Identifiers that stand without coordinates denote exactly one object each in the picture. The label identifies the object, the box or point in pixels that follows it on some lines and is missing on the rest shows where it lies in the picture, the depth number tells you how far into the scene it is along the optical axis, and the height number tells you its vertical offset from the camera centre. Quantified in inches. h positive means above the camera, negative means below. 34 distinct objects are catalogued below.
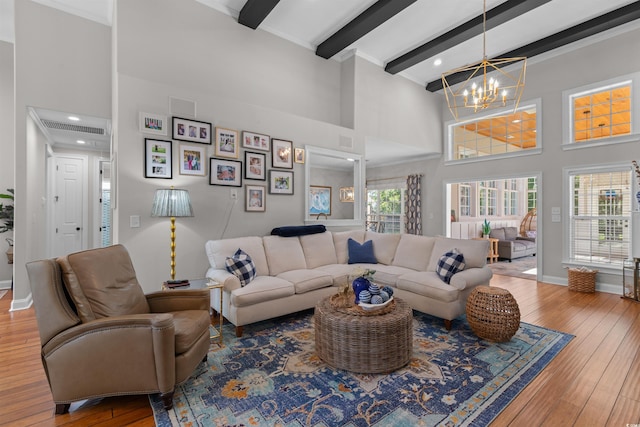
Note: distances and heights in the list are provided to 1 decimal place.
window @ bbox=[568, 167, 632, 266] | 185.8 -1.4
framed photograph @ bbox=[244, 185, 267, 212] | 166.6 +7.9
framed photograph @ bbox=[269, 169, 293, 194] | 175.8 +18.3
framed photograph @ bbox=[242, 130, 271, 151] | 165.2 +40.5
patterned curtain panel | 297.1 +6.8
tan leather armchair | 70.1 -32.1
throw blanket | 166.2 -10.6
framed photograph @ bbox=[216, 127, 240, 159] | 156.0 +36.8
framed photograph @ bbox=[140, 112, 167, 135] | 135.6 +40.9
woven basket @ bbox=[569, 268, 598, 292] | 182.9 -41.6
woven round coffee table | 89.6 -39.8
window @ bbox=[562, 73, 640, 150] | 179.2 +66.1
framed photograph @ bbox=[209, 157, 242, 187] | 154.5 +21.2
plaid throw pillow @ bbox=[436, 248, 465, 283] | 134.0 -23.9
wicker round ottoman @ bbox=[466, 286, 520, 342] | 109.3 -38.2
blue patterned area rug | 71.9 -49.5
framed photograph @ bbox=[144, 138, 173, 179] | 136.3 +24.7
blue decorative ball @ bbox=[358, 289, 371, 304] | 97.3 -27.9
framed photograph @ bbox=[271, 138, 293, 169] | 176.1 +35.3
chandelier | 227.1 +111.0
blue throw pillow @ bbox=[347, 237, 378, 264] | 176.4 -24.4
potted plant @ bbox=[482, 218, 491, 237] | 327.6 -17.8
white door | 217.2 +4.2
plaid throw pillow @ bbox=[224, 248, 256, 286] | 127.9 -24.5
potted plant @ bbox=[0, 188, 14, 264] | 178.7 -3.5
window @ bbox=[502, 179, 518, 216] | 381.4 +21.1
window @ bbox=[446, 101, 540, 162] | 234.5 +68.1
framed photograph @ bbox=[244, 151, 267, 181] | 166.1 +26.4
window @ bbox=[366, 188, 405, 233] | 339.3 +3.0
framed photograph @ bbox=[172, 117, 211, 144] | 143.9 +40.4
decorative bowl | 95.5 -30.3
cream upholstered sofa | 122.4 -30.2
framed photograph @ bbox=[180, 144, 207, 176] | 145.9 +25.9
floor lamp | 123.9 +3.1
